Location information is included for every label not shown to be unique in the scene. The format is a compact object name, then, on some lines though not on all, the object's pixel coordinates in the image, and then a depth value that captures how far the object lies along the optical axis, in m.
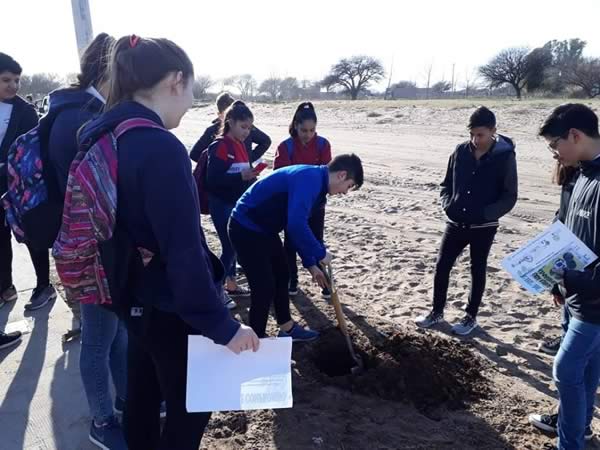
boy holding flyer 2.21
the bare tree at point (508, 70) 48.25
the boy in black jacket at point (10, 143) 3.61
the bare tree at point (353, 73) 68.31
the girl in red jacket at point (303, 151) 4.61
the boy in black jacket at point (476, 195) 3.76
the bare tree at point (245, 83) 100.88
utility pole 5.46
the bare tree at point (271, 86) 96.69
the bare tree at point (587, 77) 39.19
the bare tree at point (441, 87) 68.12
